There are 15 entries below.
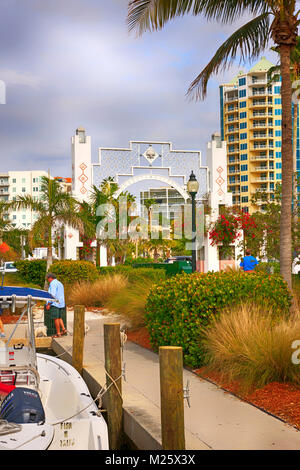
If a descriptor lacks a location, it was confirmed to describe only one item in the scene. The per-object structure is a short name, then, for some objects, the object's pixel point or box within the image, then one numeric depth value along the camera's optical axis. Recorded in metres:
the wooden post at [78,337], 10.73
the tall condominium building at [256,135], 106.88
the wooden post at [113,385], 7.49
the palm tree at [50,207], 31.17
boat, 6.13
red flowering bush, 28.41
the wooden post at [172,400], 5.48
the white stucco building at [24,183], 152.62
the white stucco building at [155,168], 39.88
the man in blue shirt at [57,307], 14.03
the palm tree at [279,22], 12.30
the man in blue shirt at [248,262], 18.12
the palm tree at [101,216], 33.03
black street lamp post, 19.37
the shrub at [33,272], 29.39
